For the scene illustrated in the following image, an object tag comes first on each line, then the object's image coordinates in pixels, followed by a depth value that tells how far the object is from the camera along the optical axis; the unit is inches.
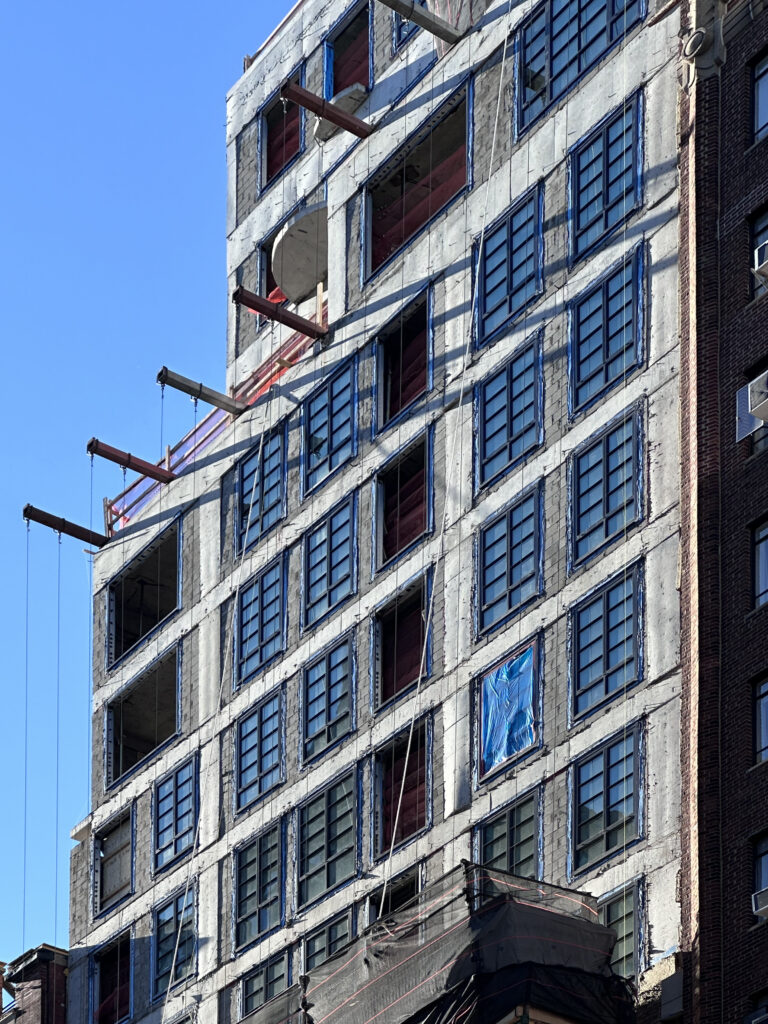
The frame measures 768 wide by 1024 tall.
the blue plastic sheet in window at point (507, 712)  2561.5
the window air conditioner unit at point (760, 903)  2102.6
